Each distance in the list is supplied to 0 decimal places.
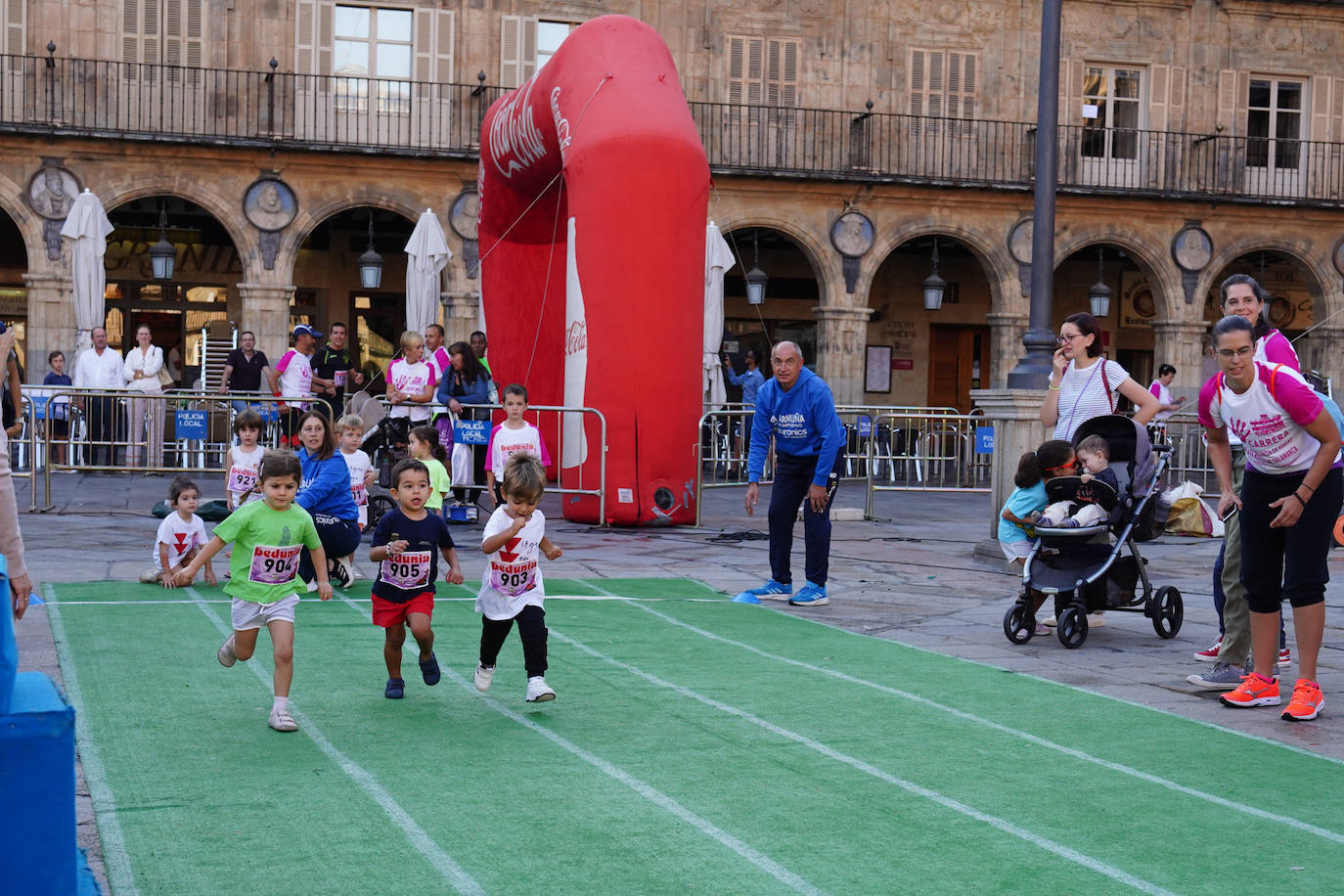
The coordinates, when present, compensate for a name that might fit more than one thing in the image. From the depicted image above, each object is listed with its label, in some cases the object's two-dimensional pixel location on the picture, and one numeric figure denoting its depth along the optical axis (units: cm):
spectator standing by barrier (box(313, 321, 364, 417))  1520
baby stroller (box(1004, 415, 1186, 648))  802
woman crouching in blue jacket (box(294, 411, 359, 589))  890
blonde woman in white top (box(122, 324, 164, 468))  1470
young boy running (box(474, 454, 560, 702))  614
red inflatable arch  1270
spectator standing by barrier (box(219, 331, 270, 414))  1738
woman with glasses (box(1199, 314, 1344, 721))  609
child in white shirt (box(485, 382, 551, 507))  1093
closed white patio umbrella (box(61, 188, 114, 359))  1959
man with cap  1532
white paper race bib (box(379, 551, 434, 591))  621
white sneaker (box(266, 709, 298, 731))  559
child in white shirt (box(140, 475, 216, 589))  902
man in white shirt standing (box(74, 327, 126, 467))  1862
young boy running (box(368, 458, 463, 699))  620
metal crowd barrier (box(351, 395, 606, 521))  1294
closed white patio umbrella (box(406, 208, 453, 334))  1944
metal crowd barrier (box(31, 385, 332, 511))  1447
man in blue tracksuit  921
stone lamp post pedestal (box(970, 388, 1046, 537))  1154
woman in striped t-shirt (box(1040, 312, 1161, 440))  851
